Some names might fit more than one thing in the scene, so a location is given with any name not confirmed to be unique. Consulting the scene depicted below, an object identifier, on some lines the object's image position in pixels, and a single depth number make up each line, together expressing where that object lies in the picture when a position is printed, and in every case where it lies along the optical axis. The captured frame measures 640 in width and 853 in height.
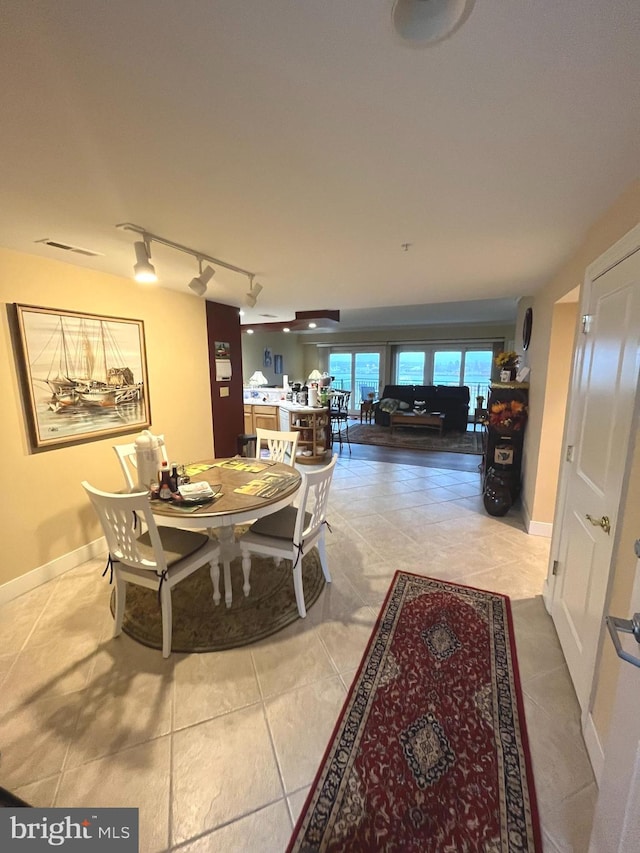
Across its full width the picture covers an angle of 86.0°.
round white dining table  1.88
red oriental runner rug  1.15
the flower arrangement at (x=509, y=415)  3.56
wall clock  3.81
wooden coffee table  7.53
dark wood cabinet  3.52
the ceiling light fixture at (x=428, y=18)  0.70
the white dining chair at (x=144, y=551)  1.71
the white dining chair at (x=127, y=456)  2.52
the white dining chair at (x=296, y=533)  2.07
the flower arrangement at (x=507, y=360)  4.00
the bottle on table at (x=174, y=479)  2.11
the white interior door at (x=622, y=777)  0.73
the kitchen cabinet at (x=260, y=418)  6.12
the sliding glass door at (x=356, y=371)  10.16
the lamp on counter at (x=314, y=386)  5.52
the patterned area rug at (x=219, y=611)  1.98
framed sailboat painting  2.31
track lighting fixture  1.88
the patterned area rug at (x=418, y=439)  6.59
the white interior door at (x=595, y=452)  1.33
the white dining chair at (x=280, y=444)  3.09
